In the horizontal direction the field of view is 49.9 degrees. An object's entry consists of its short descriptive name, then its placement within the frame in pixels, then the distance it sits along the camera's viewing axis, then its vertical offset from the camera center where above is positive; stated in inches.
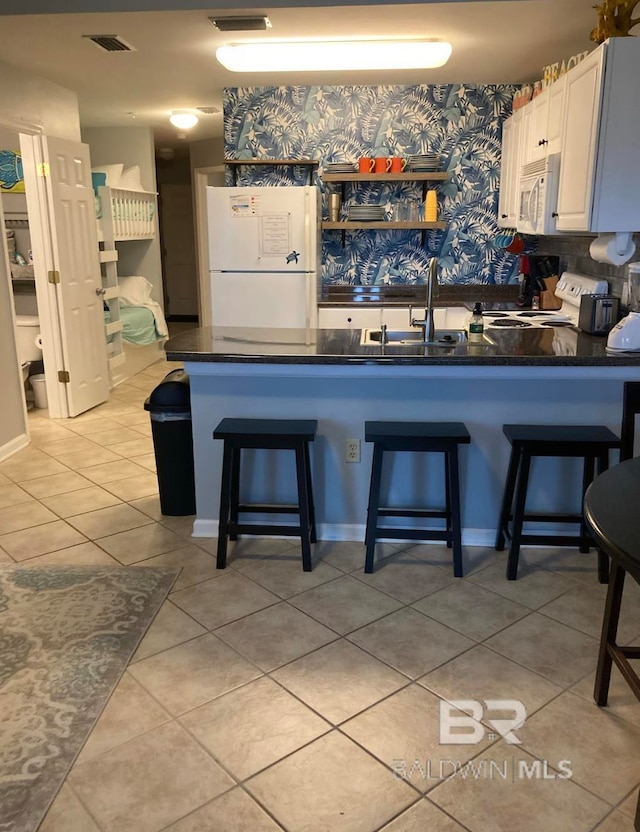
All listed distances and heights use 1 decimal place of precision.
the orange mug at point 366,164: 197.8 +22.8
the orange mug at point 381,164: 197.8 +22.8
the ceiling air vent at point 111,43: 144.6 +42.7
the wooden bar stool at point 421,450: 106.8 -31.4
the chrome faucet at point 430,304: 123.1 -10.2
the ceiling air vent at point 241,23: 134.0 +42.8
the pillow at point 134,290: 272.7 -17.3
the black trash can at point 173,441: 128.9 -36.2
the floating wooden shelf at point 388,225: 197.5 +5.8
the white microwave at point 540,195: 146.6 +10.9
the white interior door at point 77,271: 190.9 -7.1
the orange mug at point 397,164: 197.6 +22.8
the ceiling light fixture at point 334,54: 151.2 +41.9
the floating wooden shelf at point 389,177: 193.6 +19.0
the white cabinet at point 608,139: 117.1 +18.3
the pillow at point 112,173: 253.4 +26.6
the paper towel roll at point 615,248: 129.3 -0.6
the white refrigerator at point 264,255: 183.2 -2.4
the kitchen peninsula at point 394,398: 111.3 -25.4
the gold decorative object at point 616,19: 118.0 +38.1
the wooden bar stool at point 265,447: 109.3 -32.2
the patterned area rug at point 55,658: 70.7 -52.3
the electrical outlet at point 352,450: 120.9 -34.9
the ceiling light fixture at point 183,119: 232.8 +42.1
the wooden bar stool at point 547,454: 105.0 -32.7
